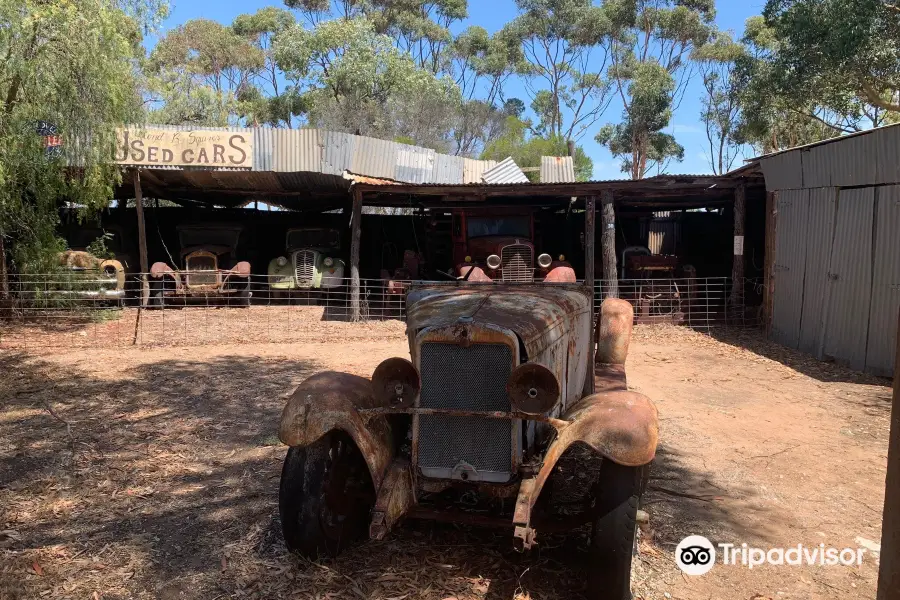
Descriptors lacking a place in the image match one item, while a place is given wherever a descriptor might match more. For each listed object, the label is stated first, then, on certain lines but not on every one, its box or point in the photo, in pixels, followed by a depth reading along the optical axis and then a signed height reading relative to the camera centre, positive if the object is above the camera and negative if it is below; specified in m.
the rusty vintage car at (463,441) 2.97 -0.96
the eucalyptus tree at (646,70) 30.28 +9.97
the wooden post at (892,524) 1.71 -0.75
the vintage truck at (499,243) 12.39 +0.22
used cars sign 12.73 +2.11
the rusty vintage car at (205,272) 13.84 -0.48
